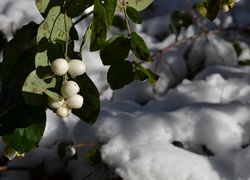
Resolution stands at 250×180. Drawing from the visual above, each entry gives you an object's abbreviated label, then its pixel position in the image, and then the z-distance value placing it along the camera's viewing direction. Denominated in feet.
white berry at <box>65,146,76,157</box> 3.30
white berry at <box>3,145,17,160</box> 2.40
